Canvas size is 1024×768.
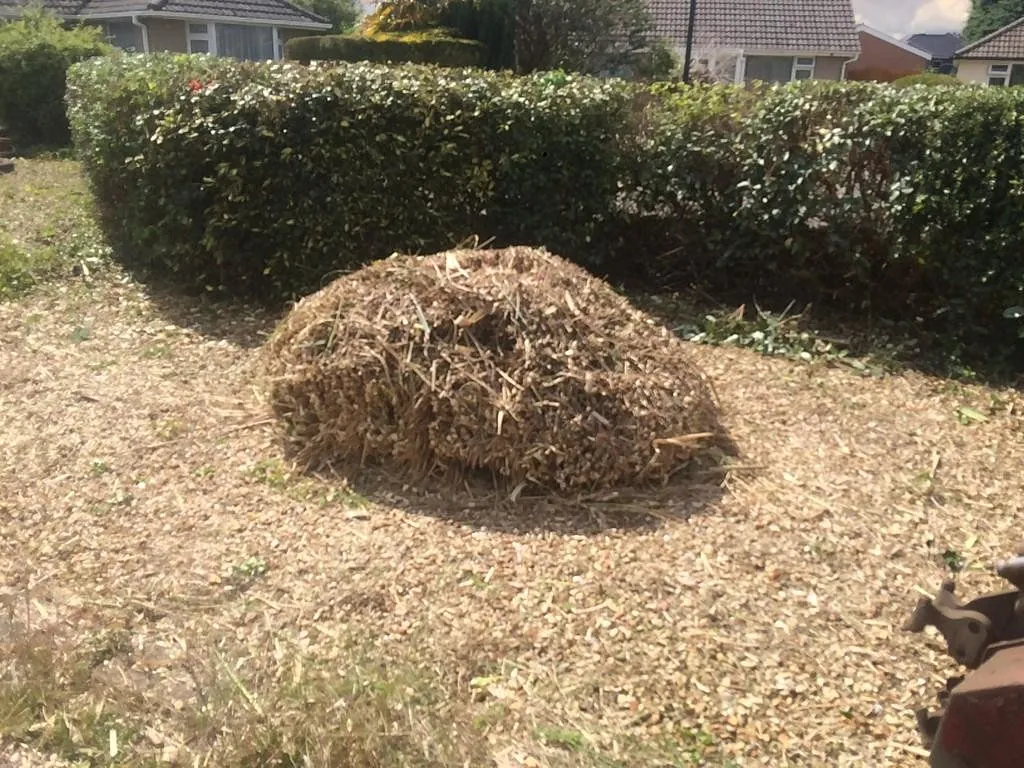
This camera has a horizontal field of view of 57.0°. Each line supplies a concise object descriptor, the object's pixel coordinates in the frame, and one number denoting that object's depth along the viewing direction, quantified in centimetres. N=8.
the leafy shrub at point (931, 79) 2115
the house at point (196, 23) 2794
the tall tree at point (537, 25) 1983
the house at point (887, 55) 4434
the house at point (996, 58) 4219
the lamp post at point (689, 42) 2216
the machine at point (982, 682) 188
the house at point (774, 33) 3344
